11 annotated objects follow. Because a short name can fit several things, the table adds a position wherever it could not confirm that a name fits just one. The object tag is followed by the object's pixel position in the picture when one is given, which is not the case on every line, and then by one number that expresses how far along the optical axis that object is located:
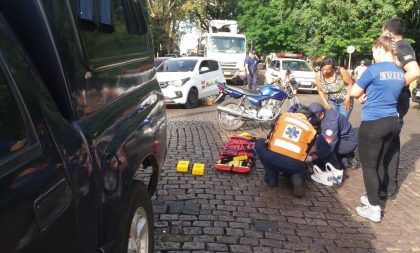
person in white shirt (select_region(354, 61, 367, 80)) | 16.87
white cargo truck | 21.00
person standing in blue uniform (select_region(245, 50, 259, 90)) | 18.14
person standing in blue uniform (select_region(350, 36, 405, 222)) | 4.06
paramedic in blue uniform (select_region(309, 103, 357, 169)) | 5.53
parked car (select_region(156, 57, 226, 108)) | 11.98
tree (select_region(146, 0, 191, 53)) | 35.19
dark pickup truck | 1.43
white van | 18.34
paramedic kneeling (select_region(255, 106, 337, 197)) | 4.82
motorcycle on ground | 9.12
